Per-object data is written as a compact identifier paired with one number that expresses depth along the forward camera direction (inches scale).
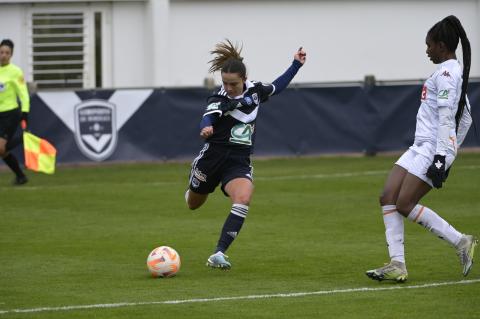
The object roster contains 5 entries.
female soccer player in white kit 685.9
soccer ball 745.0
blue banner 1667.1
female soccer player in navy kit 773.3
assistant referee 1422.2
